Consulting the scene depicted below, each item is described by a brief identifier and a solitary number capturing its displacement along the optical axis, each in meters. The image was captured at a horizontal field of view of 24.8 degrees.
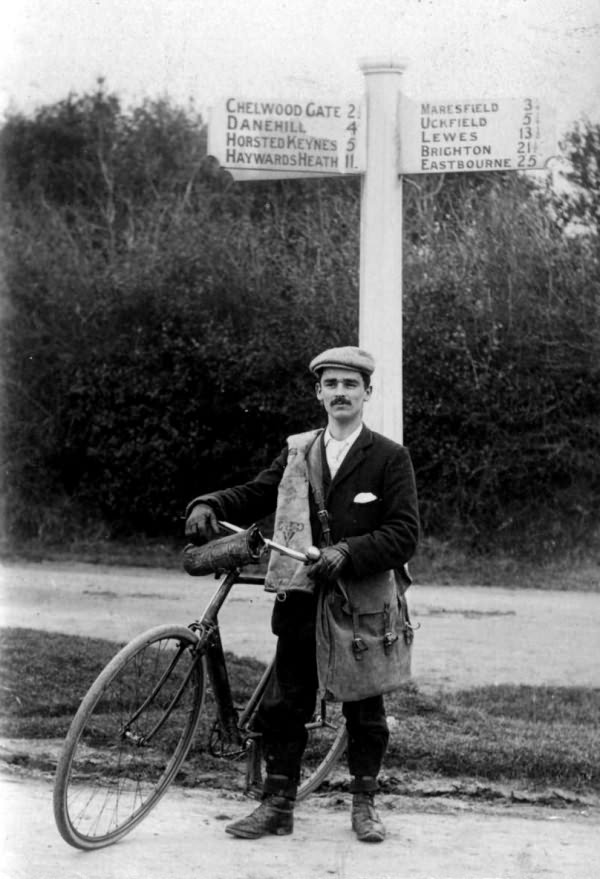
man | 4.62
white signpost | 5.65
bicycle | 4.28
